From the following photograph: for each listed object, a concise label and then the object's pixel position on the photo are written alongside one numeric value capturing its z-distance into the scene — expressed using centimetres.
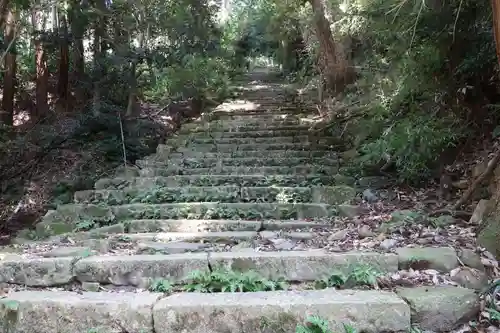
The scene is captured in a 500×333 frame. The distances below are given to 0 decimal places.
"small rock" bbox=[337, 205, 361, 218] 439
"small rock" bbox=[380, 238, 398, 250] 307
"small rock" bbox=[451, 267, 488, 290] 262
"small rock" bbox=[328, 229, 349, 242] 349
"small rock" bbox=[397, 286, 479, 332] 238
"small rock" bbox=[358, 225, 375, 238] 345
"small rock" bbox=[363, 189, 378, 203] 459
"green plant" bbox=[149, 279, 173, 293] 278
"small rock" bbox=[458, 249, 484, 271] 275
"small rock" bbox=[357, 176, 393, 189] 493
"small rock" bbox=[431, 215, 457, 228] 347
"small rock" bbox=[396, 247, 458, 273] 280
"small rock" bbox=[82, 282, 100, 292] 293
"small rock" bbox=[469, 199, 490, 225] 325
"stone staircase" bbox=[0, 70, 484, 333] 240
